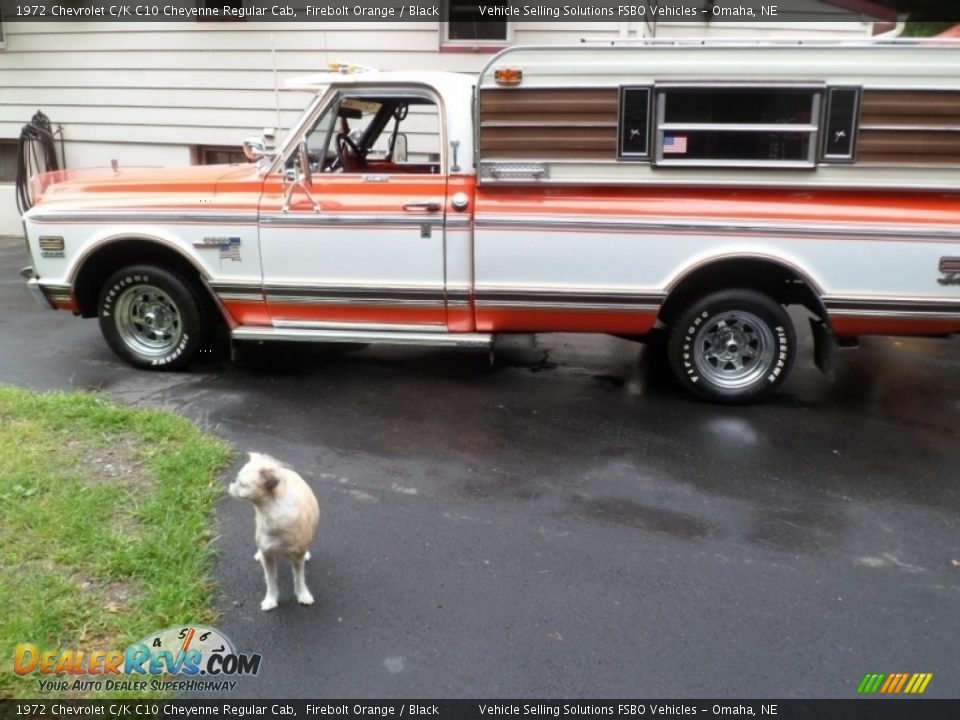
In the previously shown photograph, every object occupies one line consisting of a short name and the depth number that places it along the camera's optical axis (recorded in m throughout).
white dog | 2.86
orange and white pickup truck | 4.93
